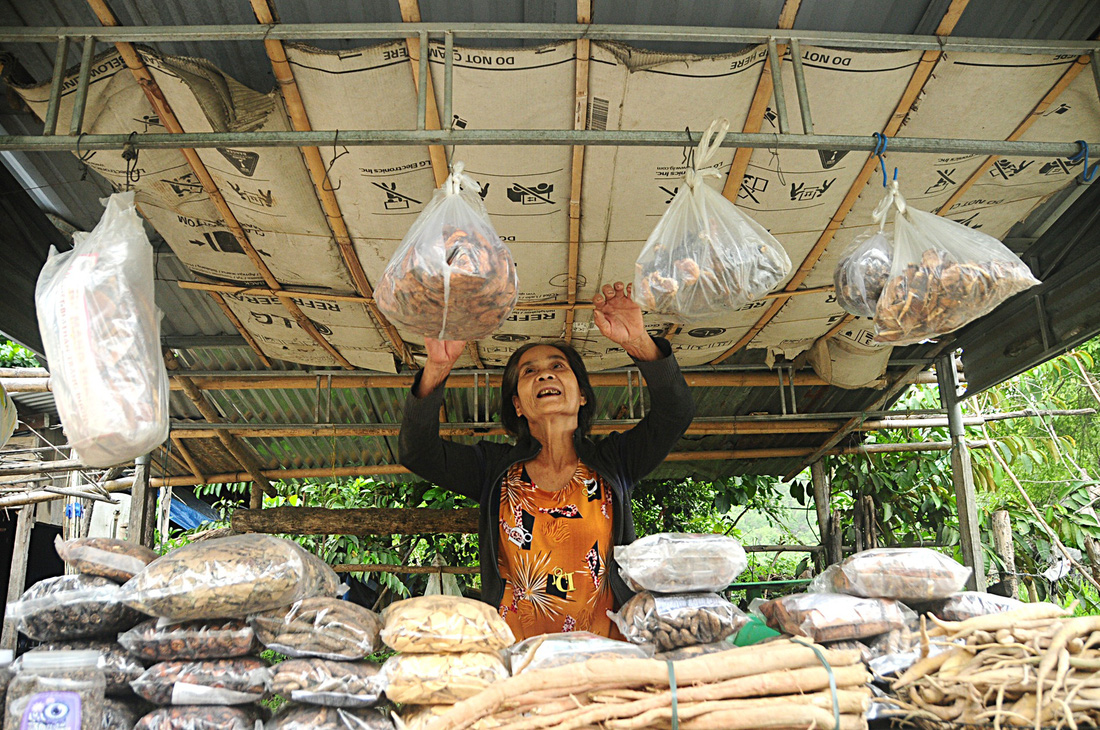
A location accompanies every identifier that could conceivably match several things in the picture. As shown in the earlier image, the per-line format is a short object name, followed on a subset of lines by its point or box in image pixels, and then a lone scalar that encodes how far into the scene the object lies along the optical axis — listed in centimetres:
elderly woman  243
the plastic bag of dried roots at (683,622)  162
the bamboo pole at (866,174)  215
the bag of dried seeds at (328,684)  144
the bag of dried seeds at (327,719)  143
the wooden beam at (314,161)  208
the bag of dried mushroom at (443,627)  149
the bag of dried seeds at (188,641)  153
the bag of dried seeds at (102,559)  169
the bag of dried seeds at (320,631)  152
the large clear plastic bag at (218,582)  153
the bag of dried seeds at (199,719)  143
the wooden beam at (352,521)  545
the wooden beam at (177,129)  205
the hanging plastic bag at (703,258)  206
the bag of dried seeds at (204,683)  146
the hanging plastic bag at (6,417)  261
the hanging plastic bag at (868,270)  218
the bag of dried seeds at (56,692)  132
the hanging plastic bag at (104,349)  173
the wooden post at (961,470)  467
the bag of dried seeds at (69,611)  162
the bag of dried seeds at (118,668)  154
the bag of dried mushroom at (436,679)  144
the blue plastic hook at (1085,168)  211
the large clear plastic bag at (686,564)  169
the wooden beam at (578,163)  211
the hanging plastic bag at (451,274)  181
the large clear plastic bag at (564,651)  150
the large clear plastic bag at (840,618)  167
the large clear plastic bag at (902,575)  176
